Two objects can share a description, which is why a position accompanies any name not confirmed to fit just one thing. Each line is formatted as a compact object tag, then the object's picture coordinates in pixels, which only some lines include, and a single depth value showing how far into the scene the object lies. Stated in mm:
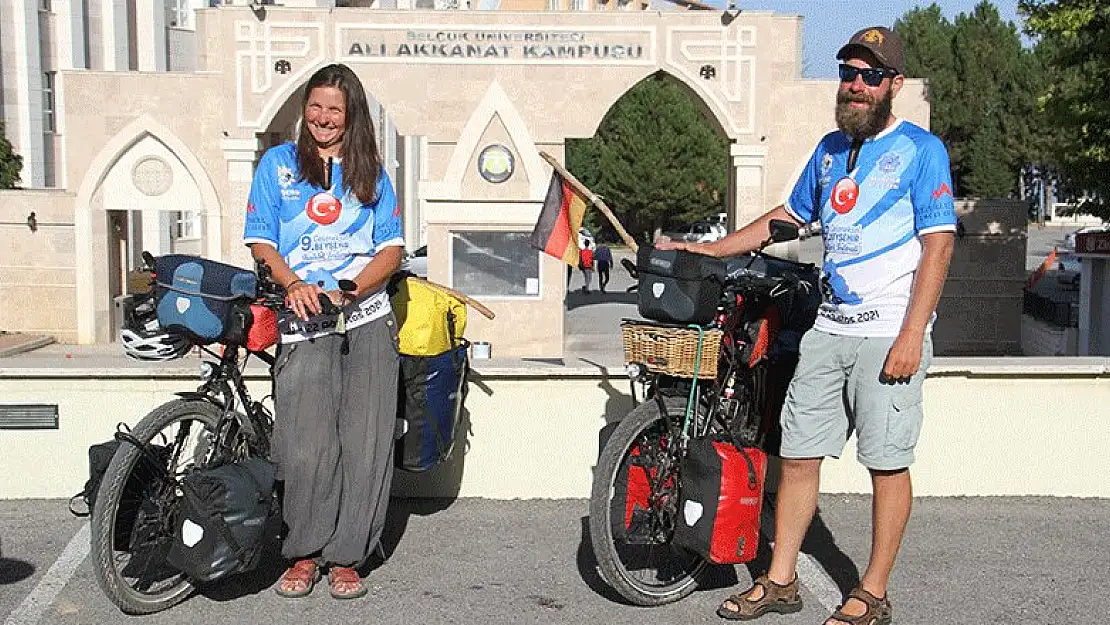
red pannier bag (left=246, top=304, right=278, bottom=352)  5008
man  4531
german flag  5570
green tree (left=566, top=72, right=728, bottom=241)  65562
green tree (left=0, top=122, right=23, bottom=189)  30156
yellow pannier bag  5695
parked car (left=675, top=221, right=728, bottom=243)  64562
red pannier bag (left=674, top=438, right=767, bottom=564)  4852
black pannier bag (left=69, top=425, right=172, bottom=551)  4832
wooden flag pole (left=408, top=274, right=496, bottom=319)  5951
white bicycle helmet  4925
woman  5031
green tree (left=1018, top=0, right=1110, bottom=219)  15977
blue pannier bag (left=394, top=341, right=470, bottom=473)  5605
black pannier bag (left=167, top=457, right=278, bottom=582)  4719
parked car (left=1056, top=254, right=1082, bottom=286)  42069
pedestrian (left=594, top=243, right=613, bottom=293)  35969
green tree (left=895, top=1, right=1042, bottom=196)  77000
